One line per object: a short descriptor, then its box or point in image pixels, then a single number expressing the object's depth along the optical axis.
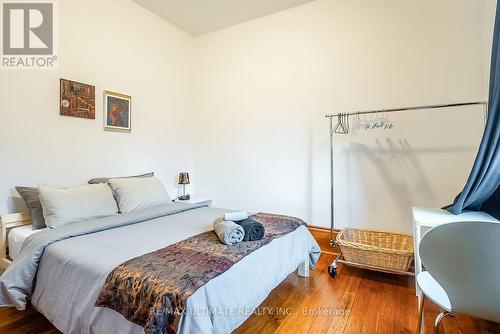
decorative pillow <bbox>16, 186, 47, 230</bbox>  1.99
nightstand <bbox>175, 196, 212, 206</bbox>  3.43
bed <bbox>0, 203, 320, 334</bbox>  1.19
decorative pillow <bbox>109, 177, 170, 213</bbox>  2.41
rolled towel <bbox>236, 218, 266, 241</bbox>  1.71
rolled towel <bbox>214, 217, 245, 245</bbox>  1.63
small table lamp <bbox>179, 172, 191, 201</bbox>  3.59
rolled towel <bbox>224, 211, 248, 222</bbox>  1.90
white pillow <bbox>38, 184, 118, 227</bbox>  1.94
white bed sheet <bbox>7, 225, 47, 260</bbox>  1.87
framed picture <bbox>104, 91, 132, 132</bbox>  2.87
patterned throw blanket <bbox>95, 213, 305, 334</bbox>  1.05
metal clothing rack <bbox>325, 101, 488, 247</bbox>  2.47
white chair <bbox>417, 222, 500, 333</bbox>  0.94
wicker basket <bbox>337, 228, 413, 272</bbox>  2.16
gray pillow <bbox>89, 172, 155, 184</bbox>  2.64
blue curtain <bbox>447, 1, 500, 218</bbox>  1.61
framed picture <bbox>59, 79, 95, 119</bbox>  2.48
